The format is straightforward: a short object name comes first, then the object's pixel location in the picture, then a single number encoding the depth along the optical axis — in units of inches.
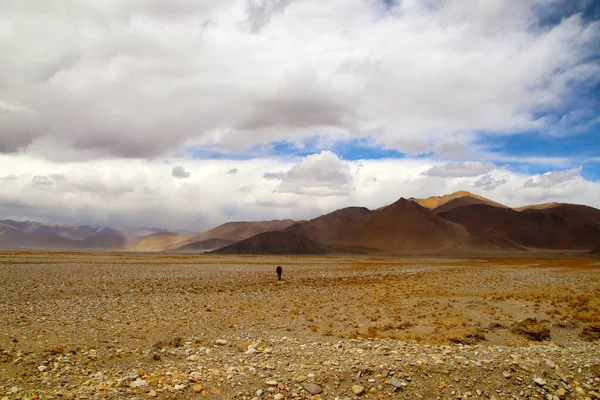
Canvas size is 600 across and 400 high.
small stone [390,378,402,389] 330.3
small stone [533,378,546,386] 341.1
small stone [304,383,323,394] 323.6
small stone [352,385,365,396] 323.0
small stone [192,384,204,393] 327.7
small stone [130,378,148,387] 336.8
